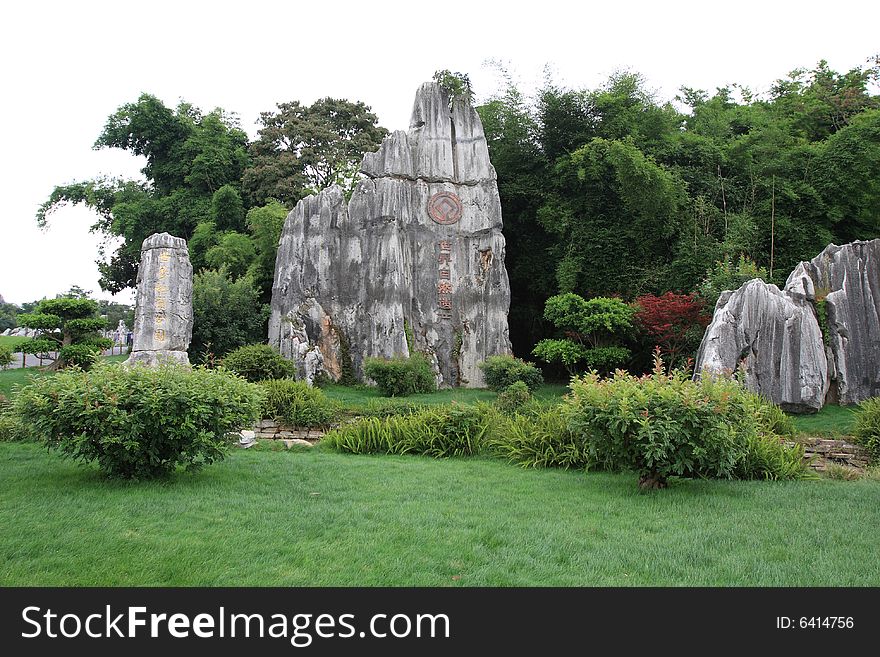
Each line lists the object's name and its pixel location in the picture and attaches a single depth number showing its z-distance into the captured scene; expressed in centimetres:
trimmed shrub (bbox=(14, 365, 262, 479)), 562
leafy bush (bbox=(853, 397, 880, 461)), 801
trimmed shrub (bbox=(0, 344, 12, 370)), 1620
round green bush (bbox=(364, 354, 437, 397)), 1348
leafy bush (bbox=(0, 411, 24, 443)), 848
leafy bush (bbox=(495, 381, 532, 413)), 1063
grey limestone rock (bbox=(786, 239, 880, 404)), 1070
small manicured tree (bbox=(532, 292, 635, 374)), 1370
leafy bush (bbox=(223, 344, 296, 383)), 1226
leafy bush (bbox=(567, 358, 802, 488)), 561
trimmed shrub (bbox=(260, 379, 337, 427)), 1010
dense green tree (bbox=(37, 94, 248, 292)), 2094
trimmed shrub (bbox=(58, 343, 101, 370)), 1354
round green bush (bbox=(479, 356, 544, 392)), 1343
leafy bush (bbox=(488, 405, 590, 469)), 743
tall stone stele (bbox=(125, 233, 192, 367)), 1195
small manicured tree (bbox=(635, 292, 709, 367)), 1315
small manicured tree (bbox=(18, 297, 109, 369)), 1377
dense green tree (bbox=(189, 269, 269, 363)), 1493
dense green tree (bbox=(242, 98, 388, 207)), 2078
